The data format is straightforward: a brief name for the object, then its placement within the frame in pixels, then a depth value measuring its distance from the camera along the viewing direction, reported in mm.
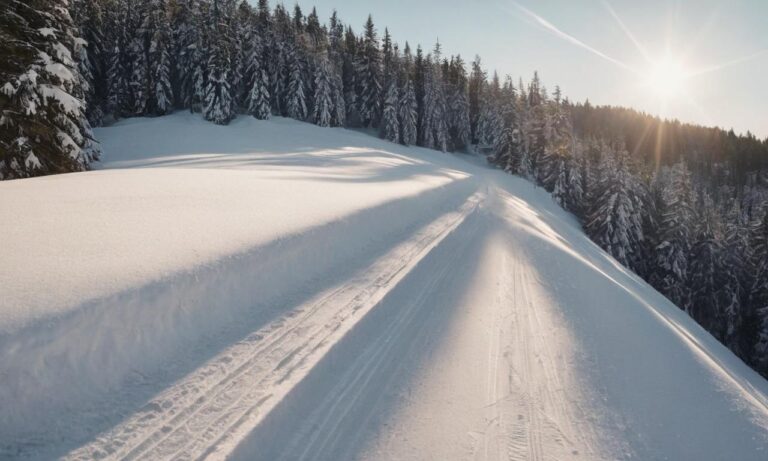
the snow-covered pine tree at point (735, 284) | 31844
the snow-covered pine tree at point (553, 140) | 47531
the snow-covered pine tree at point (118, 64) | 45406
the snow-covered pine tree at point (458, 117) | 69562
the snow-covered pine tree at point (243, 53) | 48688
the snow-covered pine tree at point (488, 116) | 72812
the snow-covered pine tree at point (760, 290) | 27906
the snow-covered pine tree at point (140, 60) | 45375
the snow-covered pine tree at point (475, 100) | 79588
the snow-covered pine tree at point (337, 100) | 55125
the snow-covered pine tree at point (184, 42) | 47406
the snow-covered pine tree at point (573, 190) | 46625
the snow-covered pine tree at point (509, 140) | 54469
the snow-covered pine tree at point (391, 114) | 56375
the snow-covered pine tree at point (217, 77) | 43000
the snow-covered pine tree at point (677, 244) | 32969
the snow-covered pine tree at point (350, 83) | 63188
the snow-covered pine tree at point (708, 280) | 32406
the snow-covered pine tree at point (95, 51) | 40969
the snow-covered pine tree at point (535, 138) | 52625
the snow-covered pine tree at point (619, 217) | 34750
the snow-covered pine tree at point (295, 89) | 53562
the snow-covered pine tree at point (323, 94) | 52375
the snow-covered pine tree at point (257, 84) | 48656
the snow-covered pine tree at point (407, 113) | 58000
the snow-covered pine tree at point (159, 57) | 45156
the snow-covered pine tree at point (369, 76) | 59625
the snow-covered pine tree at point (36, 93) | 12773
